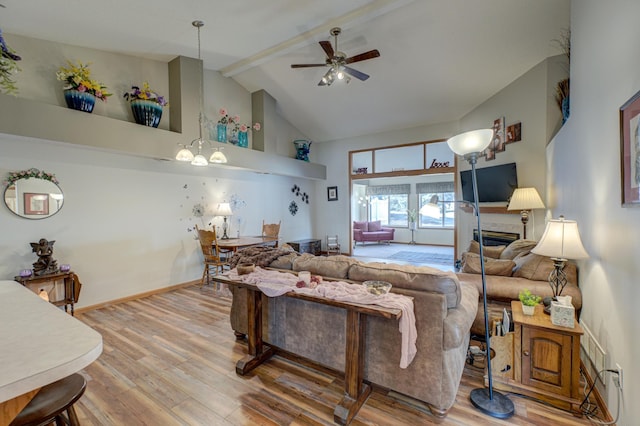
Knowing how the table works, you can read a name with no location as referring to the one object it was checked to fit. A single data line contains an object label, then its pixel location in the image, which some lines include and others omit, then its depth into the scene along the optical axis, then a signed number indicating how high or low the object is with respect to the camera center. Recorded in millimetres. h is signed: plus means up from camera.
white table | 776 -426
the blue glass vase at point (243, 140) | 5680 +1447
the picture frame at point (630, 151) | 1495 +302
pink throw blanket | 1747 -570
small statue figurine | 3291 -513
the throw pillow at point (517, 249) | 3480 -514
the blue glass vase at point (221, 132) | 5219 +1456
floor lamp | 1887 -810
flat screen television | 4427 +416
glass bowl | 1890 -519
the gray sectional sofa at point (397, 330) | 1835 -877
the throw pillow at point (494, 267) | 2928 -617
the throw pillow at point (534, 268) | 2748 -600
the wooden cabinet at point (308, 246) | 6992 -885
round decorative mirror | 3314 +247
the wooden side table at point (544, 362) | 1918 -1088
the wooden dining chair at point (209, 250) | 4762 -651
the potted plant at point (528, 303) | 2145 -723
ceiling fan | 3734 +2028
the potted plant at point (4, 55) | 1905 +1126
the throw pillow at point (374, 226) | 10547 -610
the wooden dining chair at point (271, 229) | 6264 -405
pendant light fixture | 3628 +783
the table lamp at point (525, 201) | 3888 +81
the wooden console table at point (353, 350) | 1755 -966
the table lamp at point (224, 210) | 5239 +35
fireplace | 4590 -505
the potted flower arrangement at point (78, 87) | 3423 +1557
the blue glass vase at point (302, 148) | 7223 +1582
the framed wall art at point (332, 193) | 7773 +470
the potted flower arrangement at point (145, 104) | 4035 +1553
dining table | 4770 -539
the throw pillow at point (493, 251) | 3909 -606
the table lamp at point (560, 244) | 2008 -266
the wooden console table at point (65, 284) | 3215 -802
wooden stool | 1020 -716
